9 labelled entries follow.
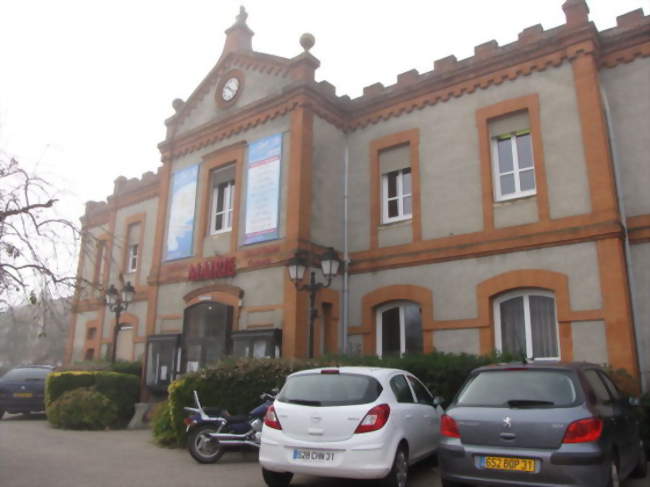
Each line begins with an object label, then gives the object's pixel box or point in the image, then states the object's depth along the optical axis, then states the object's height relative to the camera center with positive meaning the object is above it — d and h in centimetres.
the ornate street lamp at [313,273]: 1197 +218
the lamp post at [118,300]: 1720 +214
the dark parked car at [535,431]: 538 -55
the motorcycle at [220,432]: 884 -98
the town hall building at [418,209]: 1109 +393
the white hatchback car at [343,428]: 628 -65
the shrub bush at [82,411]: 1367 -104
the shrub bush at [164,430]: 1096 -118
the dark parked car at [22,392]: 1538 -67
